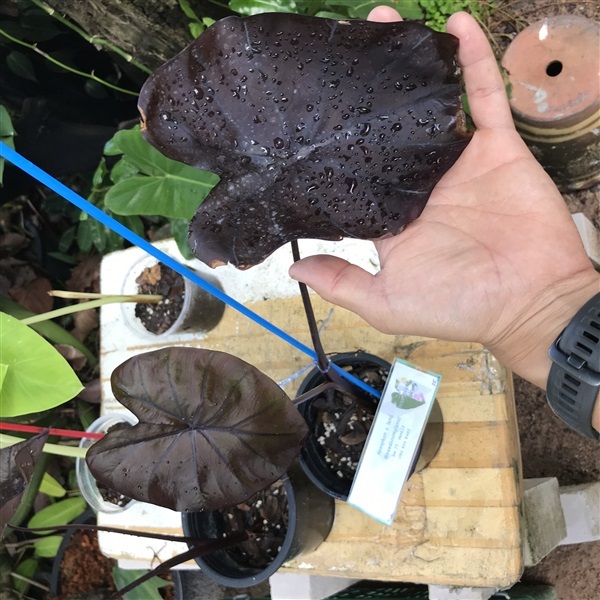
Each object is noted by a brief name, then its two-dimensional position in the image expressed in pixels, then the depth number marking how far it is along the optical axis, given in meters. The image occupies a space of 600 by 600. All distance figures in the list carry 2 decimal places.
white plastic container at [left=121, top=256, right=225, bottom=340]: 0.58
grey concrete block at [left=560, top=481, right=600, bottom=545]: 0.67
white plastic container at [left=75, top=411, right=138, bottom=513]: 0.60
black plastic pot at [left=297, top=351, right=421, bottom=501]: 0.49
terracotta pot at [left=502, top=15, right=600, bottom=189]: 0.61
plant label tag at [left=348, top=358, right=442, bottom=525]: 0.45
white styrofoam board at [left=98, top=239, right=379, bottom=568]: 0.58
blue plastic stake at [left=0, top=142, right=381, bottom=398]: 0.40
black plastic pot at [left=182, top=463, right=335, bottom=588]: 0.47
